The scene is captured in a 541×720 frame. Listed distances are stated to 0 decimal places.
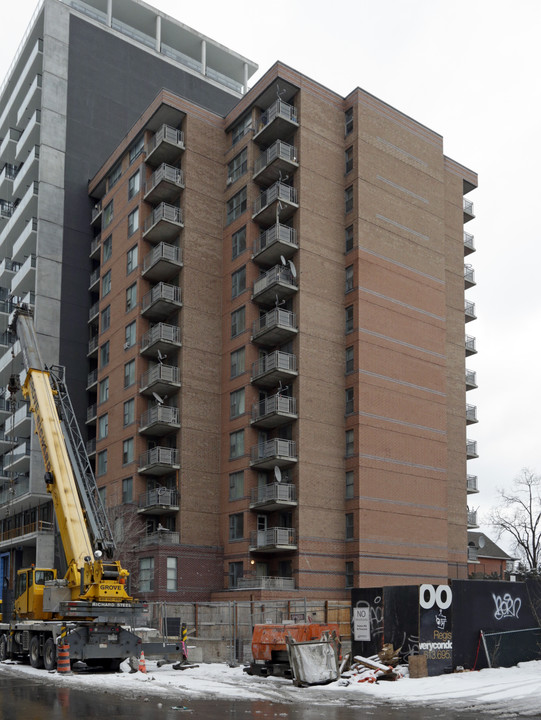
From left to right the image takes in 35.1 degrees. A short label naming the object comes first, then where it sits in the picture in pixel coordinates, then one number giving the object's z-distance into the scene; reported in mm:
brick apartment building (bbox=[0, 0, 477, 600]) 51031
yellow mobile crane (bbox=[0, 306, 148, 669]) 29469
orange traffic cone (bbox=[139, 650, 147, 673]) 28783
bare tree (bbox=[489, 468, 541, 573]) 75312
